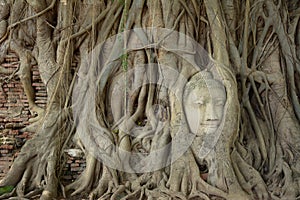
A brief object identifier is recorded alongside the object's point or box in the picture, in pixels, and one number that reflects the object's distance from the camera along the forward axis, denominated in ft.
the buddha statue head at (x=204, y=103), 13.16
